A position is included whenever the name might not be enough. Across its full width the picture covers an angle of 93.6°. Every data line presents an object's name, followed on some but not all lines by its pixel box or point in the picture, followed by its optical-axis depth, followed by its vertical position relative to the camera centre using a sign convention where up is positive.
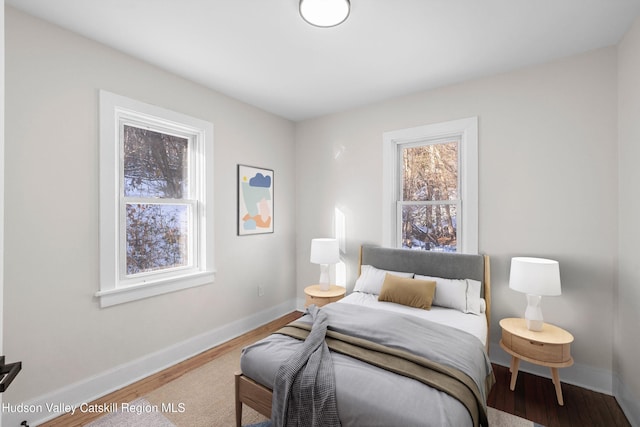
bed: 1.45 -0.86
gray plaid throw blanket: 1.51 -0.96
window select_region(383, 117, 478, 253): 2.91 +0.26
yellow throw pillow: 2.65 -0.73
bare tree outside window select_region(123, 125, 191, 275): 2.55 +0.11
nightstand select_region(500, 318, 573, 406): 2.15 -1.00
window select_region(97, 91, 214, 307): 2.34 +0.10
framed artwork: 3.43 +0.14
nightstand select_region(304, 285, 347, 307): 3.22 -0.91
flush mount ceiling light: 1.83 +1.26
